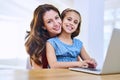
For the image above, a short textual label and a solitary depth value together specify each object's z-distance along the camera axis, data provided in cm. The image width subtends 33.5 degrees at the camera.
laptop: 101
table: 93
